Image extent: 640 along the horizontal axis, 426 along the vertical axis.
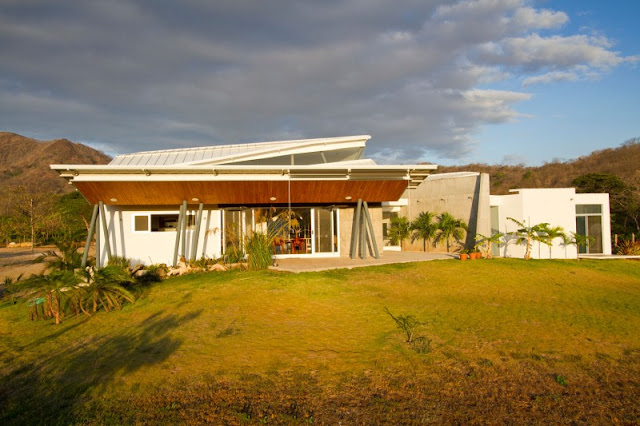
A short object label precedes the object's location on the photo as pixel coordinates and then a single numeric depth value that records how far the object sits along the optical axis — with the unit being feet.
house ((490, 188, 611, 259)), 58.18
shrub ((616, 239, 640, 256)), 63.04
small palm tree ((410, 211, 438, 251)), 64.95
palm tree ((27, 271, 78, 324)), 27.32
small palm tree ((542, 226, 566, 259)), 54.62
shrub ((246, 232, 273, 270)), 42.24
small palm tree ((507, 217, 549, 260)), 55.11
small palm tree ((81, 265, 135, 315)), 28.53
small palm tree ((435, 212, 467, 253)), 61.87
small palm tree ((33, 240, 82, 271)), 36.01
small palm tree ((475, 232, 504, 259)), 54.19
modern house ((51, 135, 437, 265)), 45.06
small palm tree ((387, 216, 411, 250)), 69.41
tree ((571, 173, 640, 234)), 84.69
